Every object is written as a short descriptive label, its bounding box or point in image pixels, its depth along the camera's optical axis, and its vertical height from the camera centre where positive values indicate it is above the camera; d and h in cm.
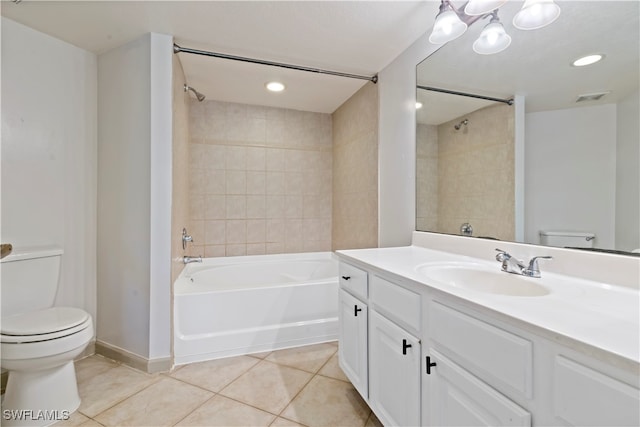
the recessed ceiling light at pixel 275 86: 261 +115
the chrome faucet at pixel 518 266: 111 -21
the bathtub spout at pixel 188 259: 242 -39
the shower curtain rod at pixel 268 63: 199 +112
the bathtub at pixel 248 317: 200 -77
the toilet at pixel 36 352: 135 -66
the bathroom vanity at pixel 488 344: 56 -34
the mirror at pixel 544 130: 100 +36
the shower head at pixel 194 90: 250 +106
